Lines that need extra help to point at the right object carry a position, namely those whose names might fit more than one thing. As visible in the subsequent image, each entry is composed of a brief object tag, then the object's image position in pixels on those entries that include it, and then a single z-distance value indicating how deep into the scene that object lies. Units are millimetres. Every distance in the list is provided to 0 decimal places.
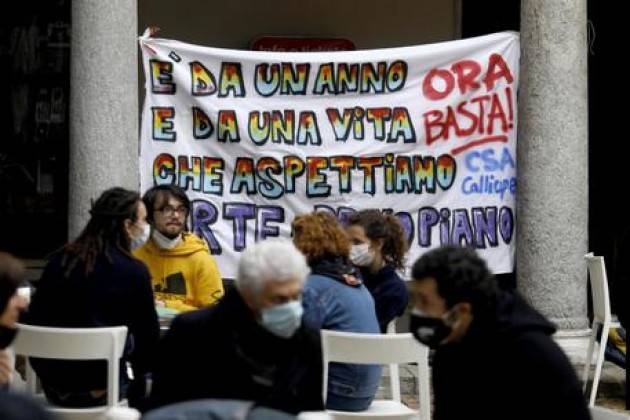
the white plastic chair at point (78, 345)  12555
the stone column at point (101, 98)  19047
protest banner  19672
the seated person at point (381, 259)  15820
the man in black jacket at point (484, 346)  9203
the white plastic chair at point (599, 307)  18375
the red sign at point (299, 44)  24703
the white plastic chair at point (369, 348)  12781
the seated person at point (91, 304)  13336
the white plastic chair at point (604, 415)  9953
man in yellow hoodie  16578
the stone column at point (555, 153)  19875
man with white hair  9359
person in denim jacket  13758
